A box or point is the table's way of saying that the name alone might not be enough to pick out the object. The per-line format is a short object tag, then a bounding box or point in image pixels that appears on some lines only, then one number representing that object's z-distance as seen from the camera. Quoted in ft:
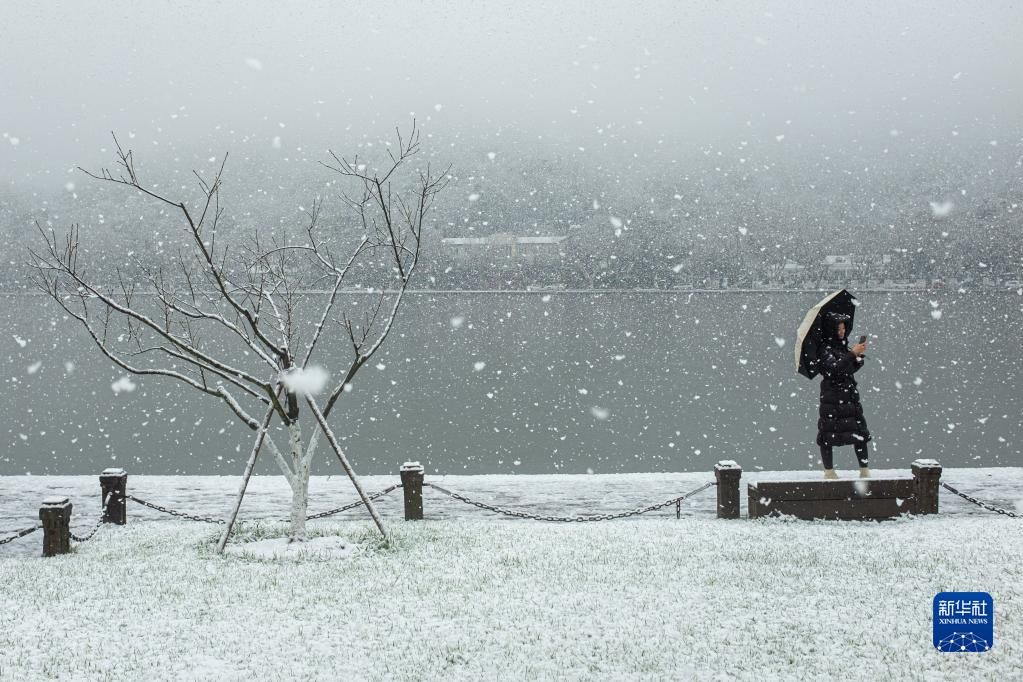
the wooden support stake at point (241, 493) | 25.90
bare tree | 26.50
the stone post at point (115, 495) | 31.48
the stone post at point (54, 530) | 26.88
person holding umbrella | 32.63
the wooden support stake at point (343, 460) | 26.17
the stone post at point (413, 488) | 31.99
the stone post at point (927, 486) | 30.96
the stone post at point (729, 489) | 30.89
